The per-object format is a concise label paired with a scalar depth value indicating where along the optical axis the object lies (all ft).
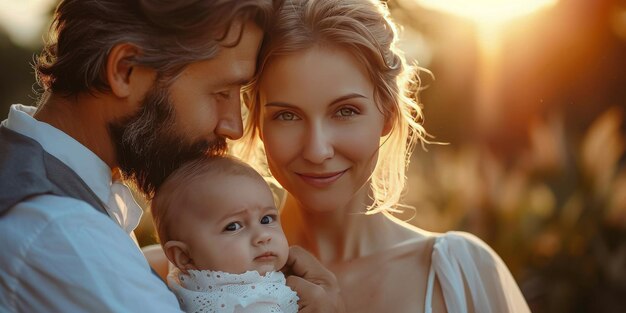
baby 8.98
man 7.71
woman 10.42
